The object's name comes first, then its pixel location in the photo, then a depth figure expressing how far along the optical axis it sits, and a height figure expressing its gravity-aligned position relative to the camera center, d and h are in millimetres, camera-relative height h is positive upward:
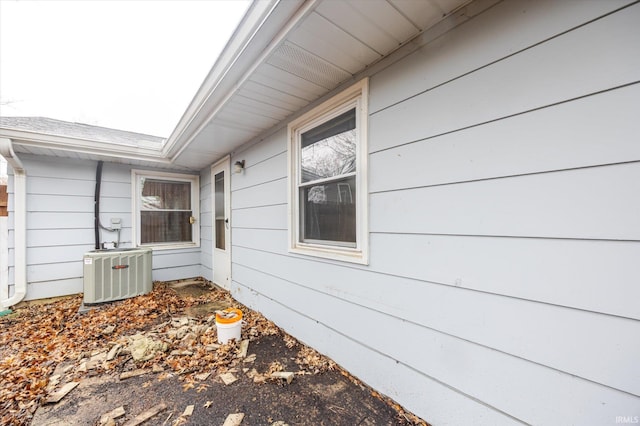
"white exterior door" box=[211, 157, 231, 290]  3930 -78
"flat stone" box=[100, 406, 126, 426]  1520 -1244
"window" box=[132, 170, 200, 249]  4504 +200
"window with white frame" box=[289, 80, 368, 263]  1872 +339
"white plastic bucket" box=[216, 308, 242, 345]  2391 -1079
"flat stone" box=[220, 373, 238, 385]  1896 -1255
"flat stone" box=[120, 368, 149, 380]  1965 -1251
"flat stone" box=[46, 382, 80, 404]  1693 -1231
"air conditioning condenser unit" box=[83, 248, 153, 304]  3318 -775
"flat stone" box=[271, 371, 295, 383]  1886 -1236
